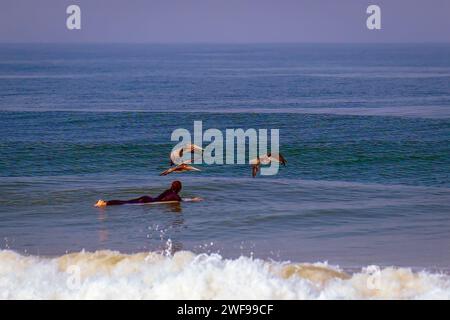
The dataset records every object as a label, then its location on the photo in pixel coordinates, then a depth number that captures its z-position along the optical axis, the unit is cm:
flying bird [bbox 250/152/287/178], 3331
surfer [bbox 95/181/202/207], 2919
